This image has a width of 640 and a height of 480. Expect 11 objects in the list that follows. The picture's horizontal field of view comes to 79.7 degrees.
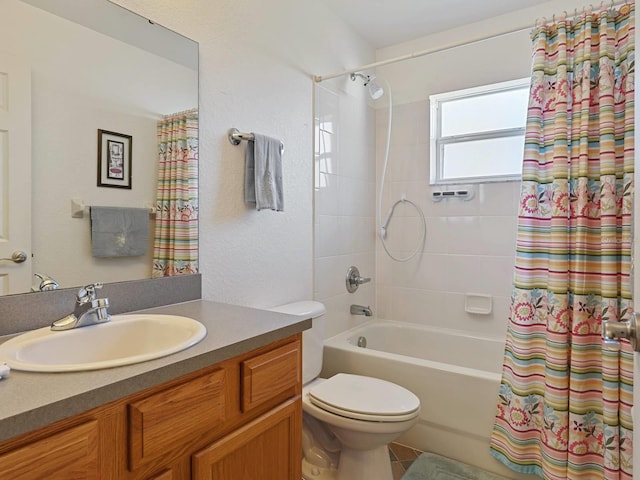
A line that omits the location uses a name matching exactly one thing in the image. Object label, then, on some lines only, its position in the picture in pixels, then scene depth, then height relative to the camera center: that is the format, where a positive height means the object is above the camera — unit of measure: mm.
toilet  1476 -710
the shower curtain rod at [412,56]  1772 +972
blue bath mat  1759 -1095
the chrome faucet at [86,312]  1022 -216
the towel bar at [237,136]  1690 +444
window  2406 +704
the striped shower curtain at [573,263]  1492 -95
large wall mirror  1064 +359
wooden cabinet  646 -410
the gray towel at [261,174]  1731 +284
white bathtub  1796 -754
